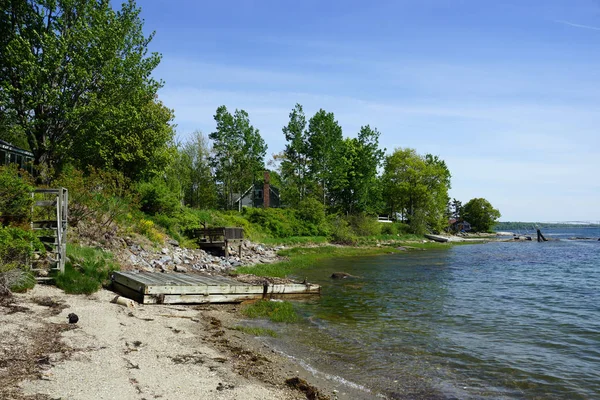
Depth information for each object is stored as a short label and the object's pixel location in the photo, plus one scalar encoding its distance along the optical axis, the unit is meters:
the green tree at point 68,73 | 23.05
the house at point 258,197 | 73.06
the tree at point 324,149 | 60.69
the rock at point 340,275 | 25.69
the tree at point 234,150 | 61.28
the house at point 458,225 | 107.64
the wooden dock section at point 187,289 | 14.45
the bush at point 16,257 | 11.50
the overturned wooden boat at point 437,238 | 70.72
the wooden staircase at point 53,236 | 14.05
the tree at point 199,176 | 64.38
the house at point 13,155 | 29.36
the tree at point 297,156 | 61.59
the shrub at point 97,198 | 20.23
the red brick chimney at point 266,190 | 63.59
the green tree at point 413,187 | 78.31
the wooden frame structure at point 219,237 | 29.89
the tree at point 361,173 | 65.81
